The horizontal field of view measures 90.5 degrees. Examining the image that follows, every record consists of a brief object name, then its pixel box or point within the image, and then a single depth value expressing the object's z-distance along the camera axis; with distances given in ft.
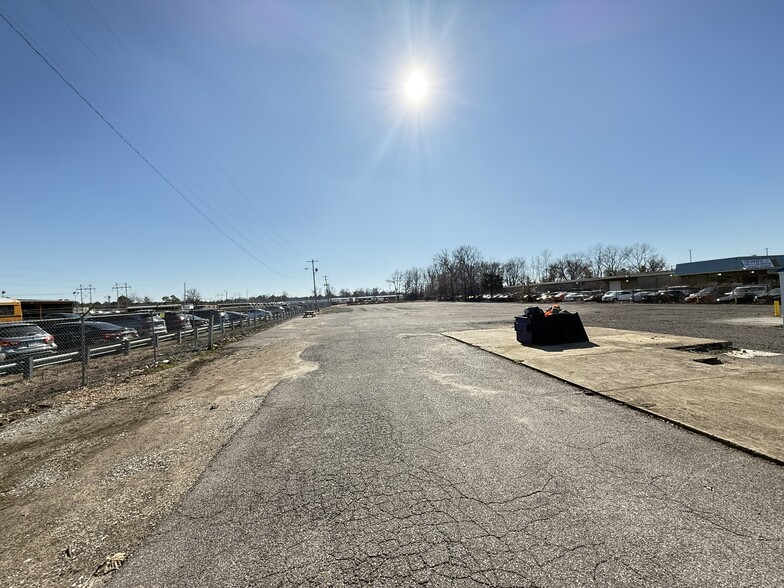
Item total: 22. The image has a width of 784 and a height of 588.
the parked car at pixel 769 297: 108.85
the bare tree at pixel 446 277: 404.24
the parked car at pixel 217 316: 65.79
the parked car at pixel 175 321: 63.21
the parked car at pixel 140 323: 52.31
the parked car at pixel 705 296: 131.06
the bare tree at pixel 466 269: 390.01
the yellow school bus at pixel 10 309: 68.26
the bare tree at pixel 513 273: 469.98
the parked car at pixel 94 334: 40.01
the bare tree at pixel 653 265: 374.47
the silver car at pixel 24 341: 33.88
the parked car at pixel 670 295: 144.36
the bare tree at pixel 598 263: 404.77
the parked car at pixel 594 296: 194.95
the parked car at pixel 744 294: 118.42
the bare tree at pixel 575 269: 403.34
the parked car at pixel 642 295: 155.06
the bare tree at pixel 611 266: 380.99
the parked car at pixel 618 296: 172.55
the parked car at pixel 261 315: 106.07
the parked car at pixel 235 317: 88.22
